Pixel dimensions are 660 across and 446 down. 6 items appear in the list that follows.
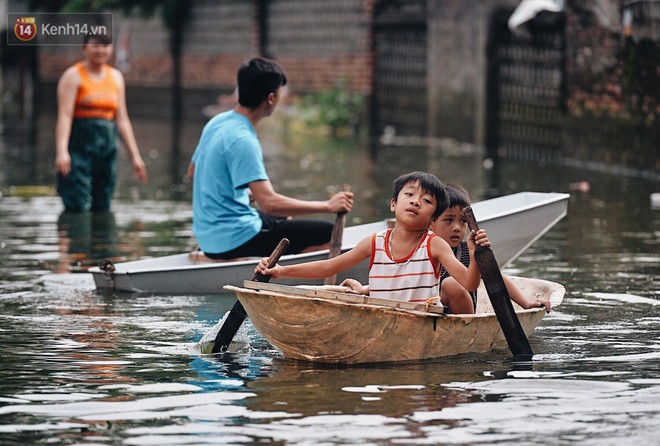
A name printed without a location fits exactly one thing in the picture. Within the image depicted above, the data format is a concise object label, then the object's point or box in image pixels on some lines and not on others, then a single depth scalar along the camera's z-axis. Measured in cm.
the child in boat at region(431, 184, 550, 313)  1525
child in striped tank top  1429
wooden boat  1354
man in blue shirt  1796
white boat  1808
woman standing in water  2621
